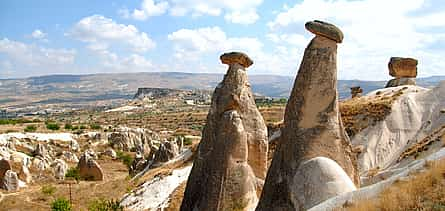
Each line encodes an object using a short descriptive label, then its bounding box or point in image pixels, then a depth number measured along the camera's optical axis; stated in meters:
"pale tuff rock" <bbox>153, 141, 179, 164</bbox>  29.91
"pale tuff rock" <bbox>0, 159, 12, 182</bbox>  30.70
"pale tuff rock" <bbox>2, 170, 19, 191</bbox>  29.58
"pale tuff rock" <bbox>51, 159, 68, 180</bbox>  36.70
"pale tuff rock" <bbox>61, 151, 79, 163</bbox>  47.16
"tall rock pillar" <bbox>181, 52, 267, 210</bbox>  13.80
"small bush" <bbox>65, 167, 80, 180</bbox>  34.35
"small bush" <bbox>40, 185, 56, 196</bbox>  26.03
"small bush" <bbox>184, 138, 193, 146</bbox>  55.87
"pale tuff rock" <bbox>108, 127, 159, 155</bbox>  59.24
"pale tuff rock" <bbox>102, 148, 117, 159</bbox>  53.51
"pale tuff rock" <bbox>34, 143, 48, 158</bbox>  44.81
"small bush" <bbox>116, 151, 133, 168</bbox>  49.66
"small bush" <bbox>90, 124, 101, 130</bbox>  69.06
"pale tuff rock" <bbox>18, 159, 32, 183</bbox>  33.84
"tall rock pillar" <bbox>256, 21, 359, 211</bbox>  11.12
